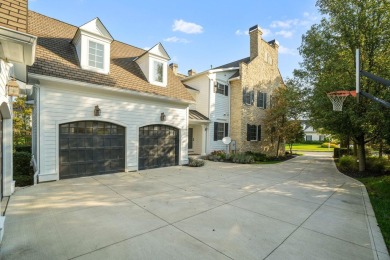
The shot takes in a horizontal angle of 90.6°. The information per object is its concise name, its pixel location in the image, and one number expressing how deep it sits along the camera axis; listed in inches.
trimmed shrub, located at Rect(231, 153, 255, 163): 543.4
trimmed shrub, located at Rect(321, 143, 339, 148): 1425.4
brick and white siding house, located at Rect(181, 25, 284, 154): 612.2
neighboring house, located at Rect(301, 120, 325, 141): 2285.9
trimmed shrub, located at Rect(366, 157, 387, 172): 464.4
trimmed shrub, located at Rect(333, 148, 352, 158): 764.5
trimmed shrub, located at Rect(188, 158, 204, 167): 458.3
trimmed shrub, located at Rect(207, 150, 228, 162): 567.2
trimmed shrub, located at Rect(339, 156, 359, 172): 486.6
